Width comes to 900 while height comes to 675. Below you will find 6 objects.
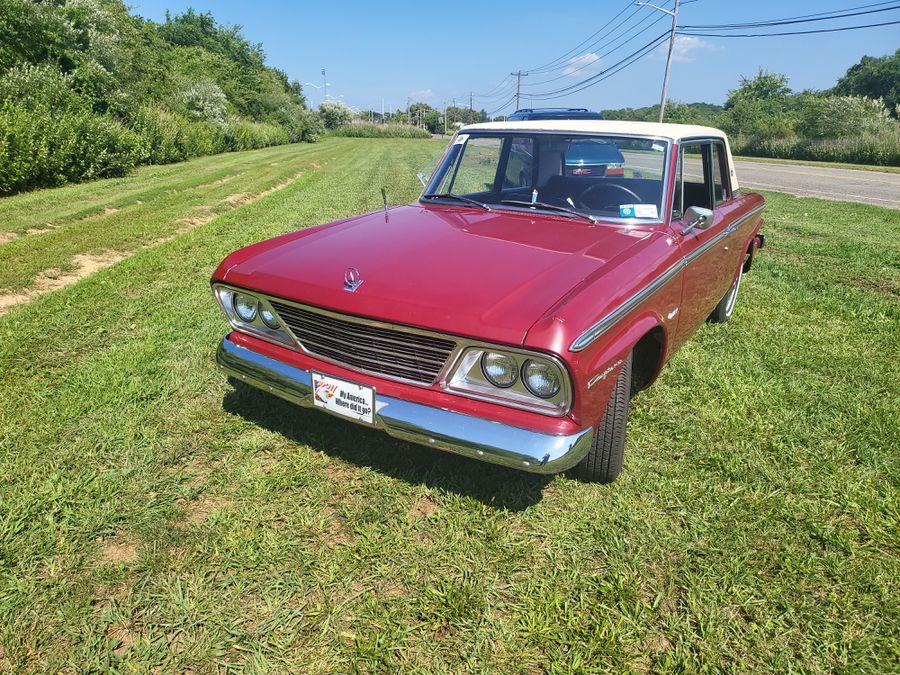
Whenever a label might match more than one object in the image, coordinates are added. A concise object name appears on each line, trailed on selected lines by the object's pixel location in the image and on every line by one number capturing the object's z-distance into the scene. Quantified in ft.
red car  6.51
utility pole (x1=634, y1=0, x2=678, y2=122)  96.14
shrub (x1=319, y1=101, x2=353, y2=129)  264.93
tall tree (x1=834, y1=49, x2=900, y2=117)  192.83
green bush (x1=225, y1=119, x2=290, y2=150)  96.12
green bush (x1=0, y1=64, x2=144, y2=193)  36.04
